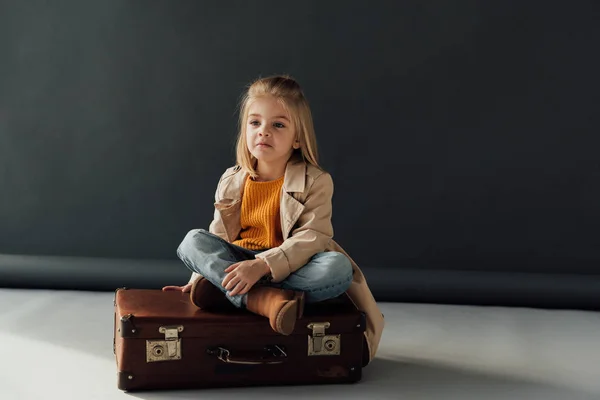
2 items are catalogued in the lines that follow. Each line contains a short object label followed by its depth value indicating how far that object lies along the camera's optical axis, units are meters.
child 2.53
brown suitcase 2.42
